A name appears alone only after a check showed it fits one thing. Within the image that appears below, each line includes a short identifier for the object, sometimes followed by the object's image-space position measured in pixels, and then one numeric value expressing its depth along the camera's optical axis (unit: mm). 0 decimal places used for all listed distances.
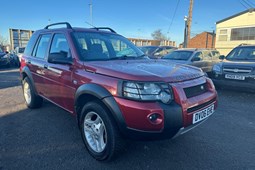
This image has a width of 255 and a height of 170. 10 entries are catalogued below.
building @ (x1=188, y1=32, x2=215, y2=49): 39062
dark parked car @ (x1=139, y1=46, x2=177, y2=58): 11741
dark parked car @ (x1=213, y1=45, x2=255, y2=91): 5883
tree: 63719
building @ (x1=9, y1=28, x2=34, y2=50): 24564
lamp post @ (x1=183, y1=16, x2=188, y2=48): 16638
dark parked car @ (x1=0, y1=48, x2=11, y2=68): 13617
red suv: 2252
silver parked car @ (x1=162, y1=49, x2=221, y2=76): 8617
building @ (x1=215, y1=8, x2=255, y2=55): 23359
